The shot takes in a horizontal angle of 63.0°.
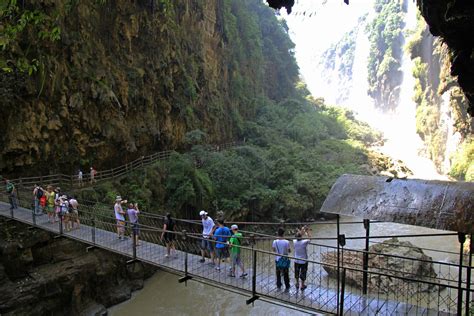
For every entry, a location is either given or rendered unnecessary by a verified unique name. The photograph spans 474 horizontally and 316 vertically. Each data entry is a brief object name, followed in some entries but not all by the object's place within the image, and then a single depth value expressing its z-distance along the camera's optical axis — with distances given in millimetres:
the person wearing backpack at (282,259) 6613
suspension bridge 5770
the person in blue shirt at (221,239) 7562
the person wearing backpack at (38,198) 11026
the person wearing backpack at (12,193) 11195
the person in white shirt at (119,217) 9437
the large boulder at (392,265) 13344
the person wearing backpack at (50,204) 10602
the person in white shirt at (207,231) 7882
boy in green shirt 7140
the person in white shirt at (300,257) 6574
